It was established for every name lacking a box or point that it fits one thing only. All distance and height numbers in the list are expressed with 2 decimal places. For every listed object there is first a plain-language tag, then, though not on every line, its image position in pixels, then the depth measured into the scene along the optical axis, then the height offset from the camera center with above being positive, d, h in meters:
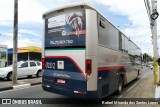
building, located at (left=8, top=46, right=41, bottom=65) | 20.57 +0.83
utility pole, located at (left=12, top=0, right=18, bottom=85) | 7.98 +1.41
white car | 9.57 -1.09
